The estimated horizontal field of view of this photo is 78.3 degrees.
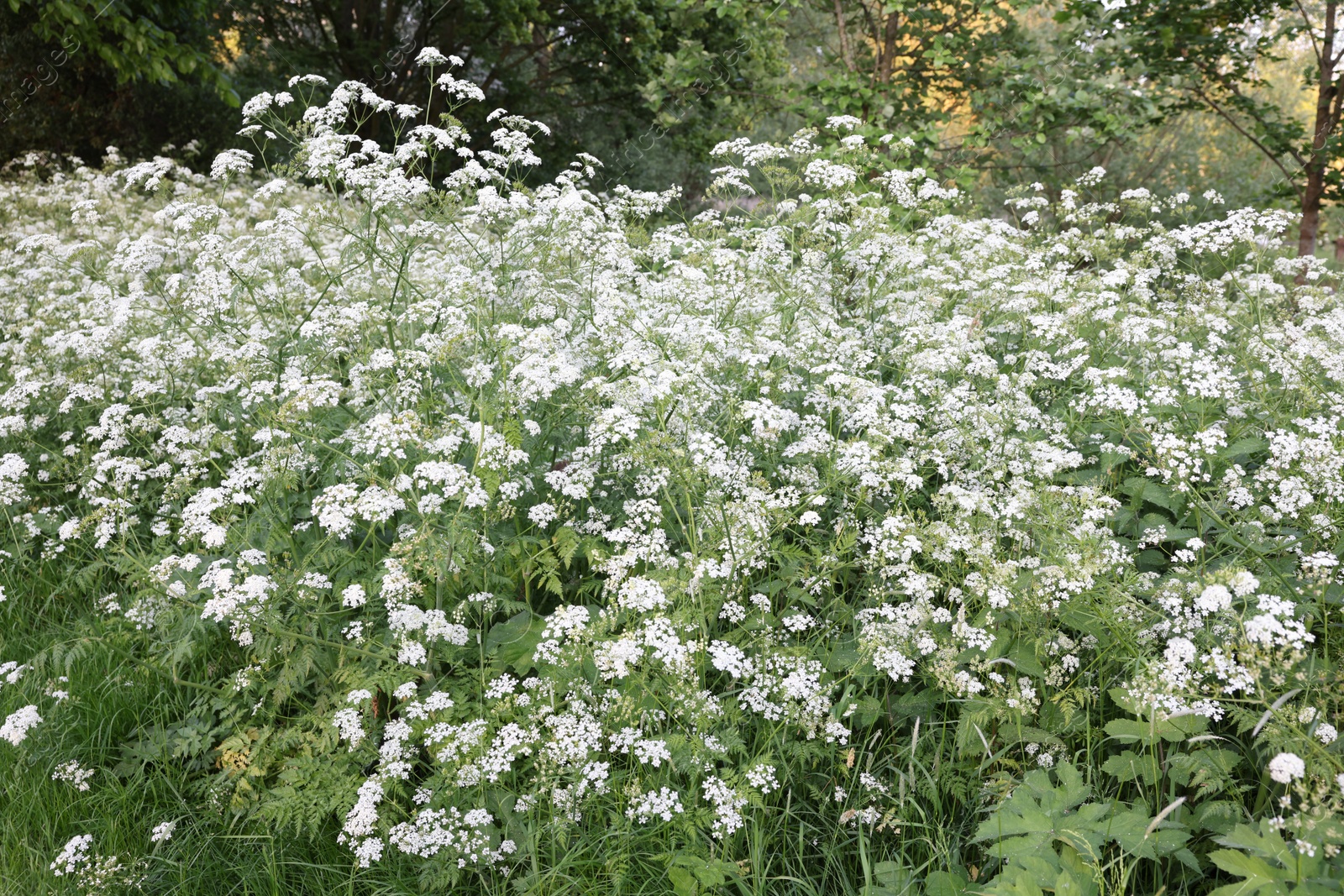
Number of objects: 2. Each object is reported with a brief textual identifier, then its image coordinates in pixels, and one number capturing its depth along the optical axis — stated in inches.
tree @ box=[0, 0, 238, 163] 396.5
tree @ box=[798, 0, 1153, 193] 368.2
